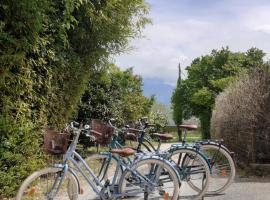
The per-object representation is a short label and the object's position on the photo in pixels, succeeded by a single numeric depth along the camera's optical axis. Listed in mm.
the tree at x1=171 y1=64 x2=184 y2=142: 22524
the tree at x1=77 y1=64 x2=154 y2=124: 8211
